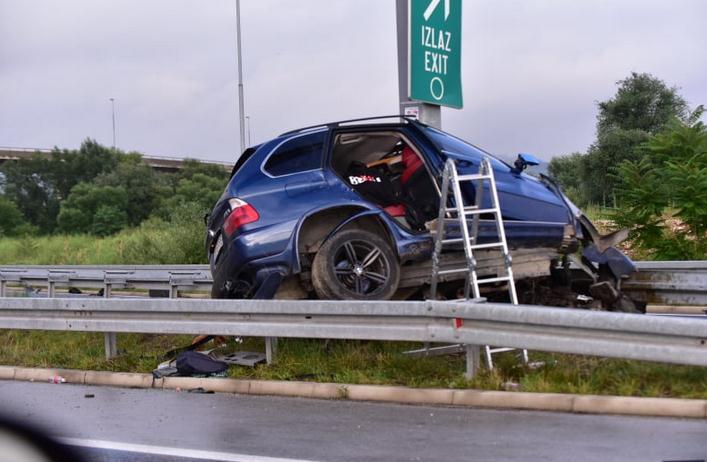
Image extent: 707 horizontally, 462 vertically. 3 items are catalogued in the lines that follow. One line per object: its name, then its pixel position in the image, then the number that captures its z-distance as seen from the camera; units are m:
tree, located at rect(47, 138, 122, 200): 72.50
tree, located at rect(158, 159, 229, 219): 52.21
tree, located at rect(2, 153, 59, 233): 68.69
